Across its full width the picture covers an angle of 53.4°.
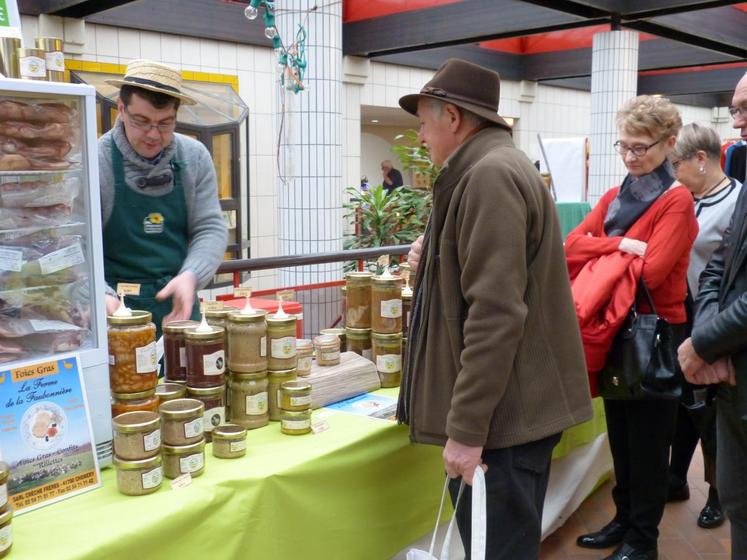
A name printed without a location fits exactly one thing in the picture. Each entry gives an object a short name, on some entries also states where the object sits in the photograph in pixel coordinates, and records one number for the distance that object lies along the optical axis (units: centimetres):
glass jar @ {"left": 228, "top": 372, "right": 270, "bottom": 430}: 219
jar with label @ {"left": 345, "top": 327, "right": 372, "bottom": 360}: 278
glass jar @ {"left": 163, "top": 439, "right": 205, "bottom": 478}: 184
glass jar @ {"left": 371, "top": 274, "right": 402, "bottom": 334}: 266
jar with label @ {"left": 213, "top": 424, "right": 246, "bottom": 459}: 199
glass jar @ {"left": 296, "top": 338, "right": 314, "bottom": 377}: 244
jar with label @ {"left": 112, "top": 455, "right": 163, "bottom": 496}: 175
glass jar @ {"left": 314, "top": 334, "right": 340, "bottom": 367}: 255
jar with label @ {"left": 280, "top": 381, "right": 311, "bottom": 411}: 216
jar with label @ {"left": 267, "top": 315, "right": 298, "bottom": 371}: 221
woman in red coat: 270
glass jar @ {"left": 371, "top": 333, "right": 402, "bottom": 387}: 268
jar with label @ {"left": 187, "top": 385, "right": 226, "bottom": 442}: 207
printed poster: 167
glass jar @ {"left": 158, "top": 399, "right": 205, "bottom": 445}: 184
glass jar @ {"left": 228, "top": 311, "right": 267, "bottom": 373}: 217
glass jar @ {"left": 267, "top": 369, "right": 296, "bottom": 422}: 224
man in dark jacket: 207
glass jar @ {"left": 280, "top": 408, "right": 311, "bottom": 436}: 217
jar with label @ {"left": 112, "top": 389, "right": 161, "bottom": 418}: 193
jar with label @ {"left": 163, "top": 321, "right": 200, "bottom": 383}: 215
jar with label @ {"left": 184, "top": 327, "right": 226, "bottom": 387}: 205
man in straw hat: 236
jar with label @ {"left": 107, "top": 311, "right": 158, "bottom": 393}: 193
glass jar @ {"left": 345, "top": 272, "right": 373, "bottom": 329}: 276
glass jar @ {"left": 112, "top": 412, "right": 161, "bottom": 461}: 174
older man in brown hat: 174
